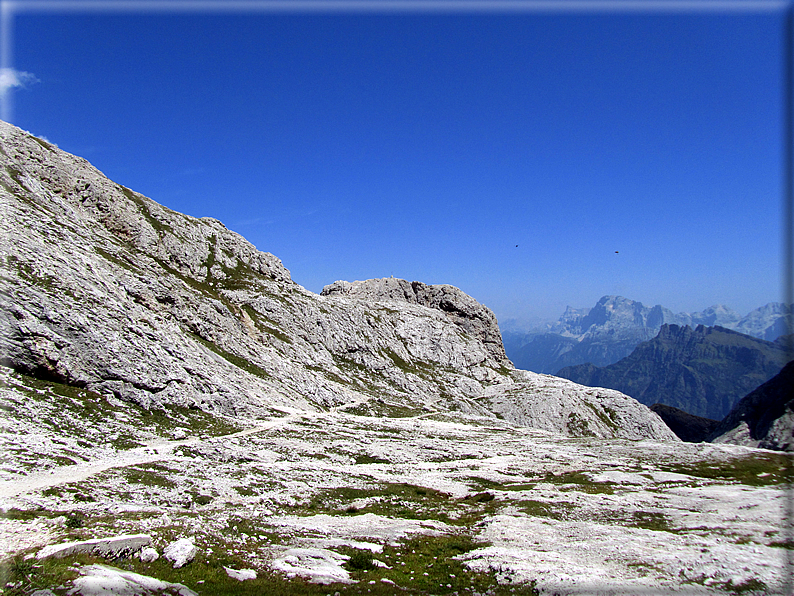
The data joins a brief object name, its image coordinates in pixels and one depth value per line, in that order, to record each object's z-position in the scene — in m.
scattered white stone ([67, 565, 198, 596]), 15.30
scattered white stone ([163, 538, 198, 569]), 19.56
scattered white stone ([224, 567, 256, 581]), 19.35
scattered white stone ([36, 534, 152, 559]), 18.05
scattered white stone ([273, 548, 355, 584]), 20.50
